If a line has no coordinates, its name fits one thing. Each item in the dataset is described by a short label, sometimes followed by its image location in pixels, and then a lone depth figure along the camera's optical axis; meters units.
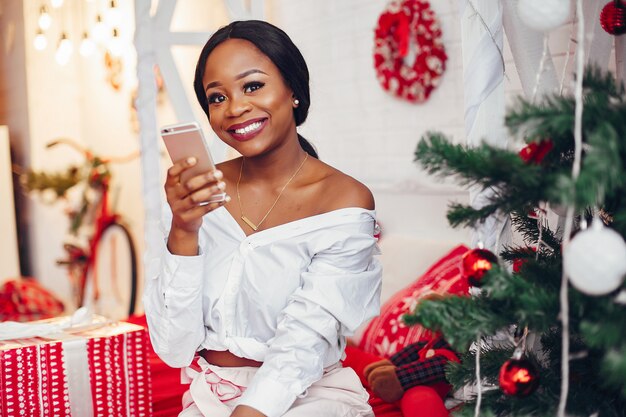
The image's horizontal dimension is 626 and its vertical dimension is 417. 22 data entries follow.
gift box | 1.85
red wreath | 2.94
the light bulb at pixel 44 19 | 4.89
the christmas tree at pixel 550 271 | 0.83
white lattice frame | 3.12
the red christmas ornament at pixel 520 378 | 0.97
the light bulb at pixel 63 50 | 4.79
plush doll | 1.97
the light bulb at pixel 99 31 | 4.70
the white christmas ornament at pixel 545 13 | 1.00
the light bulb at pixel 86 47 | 4.76
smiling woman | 1.45
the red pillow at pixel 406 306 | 2.40
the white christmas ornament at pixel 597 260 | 0.83
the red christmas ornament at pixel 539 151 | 0.99
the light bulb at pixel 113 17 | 4.29
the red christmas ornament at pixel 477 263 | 1.03
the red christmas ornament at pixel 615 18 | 1.36
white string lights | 4.62
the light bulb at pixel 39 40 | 4.96
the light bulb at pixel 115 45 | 4.41
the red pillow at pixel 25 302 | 4.79
